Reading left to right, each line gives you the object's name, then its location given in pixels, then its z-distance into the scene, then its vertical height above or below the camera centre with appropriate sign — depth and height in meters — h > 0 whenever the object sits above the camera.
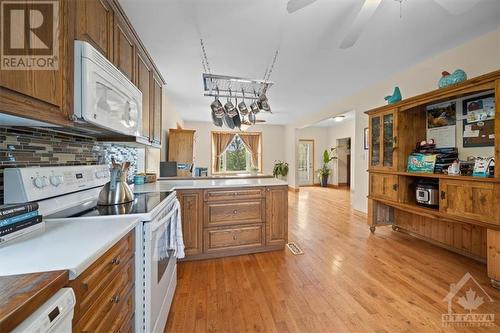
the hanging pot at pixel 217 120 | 2.63 +0.57
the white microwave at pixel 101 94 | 1.07 +0.41
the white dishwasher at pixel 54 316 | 0.46 -0.35
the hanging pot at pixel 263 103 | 2.62 +0.78
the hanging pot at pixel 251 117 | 2.81 +0.65
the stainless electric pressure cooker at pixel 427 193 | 2.55 -0.31
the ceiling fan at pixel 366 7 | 1.47 +1.14
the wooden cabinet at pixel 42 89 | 0.74 +0.29
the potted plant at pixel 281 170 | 7.70 -0.13
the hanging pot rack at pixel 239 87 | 3.28 +1.31
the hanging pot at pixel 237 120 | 2.71 +0.59
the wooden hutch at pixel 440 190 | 1.89 -0.25
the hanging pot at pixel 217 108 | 2.50 +0.68
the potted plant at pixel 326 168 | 8.38 -0.05
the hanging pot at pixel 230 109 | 2.59 +0.69
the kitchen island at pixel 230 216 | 2.39 -0.58
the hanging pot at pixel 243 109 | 2.70 +0.72
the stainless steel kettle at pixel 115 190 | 1.43 -0.17
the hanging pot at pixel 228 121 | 2.70 +0.59
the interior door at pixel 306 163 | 8.67 +0.15
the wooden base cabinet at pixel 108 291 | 0.69 -0.48
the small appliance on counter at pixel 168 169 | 3.88 -0.06
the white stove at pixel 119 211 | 1.04 -0.27
